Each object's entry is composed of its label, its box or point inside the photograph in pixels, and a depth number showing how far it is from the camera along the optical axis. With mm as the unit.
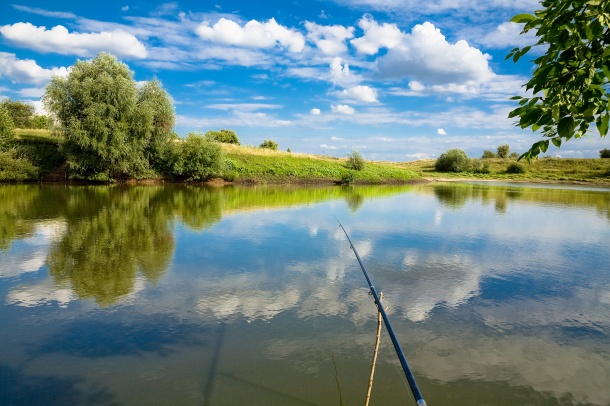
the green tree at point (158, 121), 46406
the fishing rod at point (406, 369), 2384
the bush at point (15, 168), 40438
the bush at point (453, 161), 92688
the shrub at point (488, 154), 115750
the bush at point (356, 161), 66125
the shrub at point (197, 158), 48094
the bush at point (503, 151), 114375
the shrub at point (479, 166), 91125
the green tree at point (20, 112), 79438
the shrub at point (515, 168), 86062
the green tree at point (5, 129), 43125
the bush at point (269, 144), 115125
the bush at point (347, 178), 60531
